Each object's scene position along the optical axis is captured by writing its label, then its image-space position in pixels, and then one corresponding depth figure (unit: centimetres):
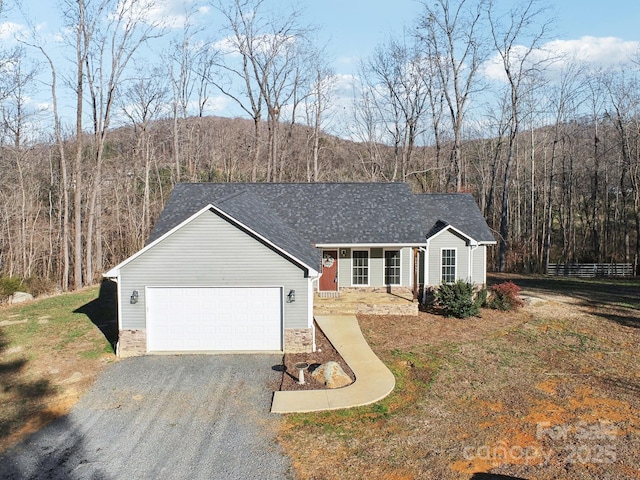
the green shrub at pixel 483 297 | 1814
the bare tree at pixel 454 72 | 3120
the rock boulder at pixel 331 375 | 1080
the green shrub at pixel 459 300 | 1717
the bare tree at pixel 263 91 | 2997
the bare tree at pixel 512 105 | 3139
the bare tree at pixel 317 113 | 3362
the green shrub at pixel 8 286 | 2014
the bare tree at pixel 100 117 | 2414
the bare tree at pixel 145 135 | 2856
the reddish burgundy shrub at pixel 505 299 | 1848
